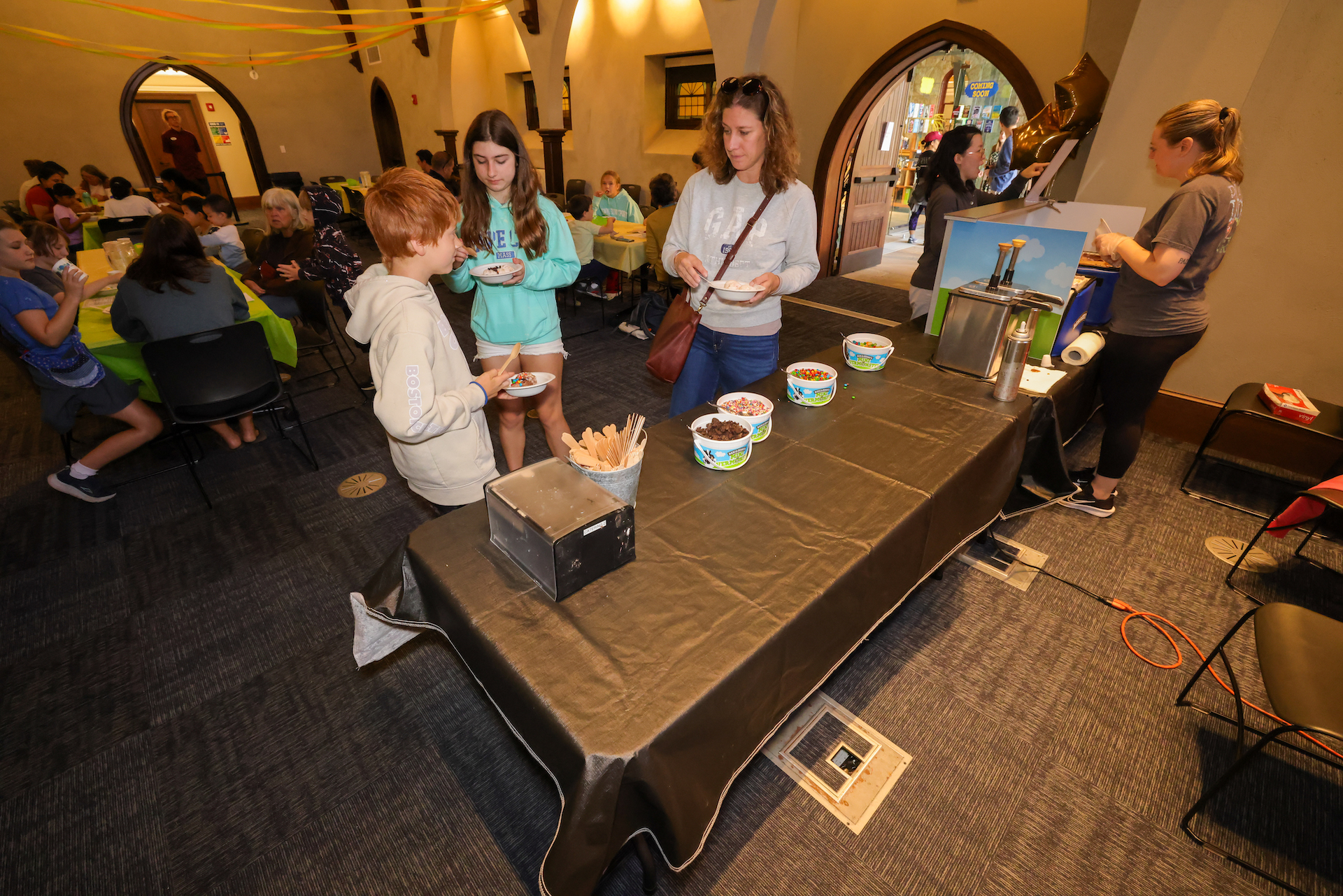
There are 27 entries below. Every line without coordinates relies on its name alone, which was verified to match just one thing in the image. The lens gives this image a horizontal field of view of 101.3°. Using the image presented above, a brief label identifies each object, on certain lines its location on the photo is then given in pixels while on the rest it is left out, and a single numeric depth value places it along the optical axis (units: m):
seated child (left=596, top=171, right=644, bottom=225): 5.41
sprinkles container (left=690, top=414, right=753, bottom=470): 1.40
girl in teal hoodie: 1.79
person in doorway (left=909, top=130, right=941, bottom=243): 8.56
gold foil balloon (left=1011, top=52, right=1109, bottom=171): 3.11
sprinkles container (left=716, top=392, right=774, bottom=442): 1.51
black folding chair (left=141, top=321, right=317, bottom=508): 2.40
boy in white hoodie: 1.28
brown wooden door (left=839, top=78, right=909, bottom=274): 6.21
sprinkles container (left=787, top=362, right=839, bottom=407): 1.74
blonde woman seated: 3.79
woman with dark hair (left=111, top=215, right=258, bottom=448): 2.50
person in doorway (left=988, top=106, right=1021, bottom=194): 6.10
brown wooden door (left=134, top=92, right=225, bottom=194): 10.95
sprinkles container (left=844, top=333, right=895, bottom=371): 1.98
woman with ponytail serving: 1.79
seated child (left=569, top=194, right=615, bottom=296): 4.70
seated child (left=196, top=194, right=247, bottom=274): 4.20
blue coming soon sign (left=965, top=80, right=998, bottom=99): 9.64
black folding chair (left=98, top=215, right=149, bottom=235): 5.06
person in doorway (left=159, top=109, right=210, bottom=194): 9.43
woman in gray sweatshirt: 1.70
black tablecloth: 0.89
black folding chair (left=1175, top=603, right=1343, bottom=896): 1.18
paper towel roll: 2.05
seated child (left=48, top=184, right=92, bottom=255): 5.45
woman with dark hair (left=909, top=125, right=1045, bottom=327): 2.72
